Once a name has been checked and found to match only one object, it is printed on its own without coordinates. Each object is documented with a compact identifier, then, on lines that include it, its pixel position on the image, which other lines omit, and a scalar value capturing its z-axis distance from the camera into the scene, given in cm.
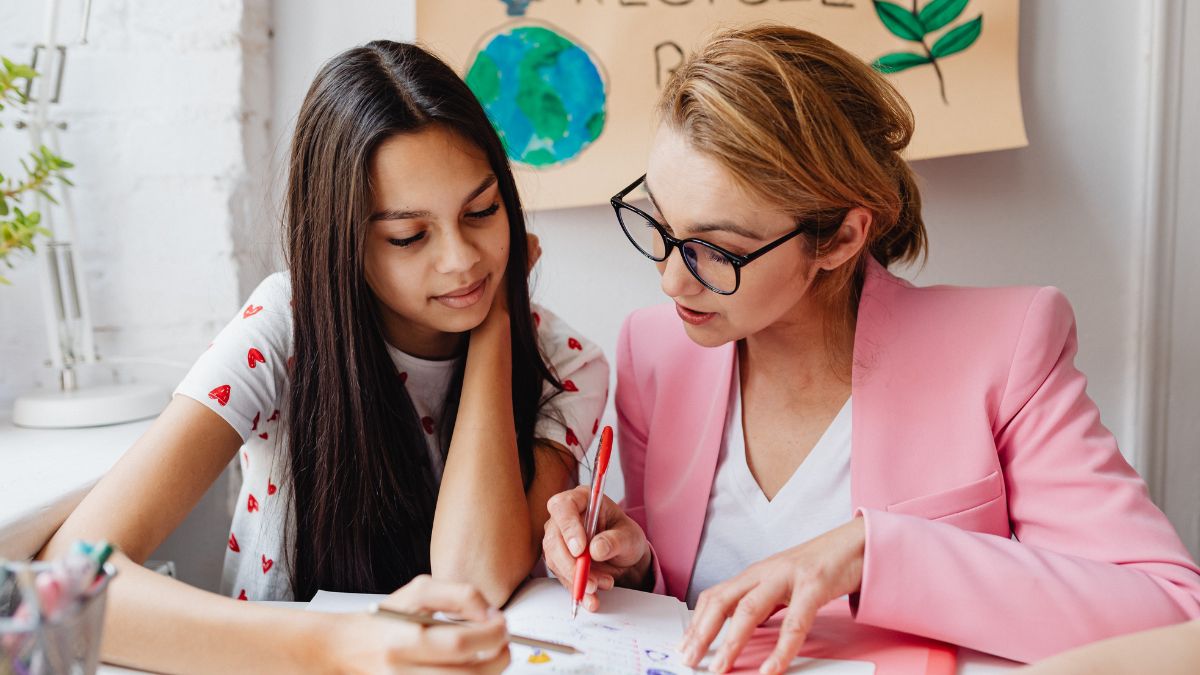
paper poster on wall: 151
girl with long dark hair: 107
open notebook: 84
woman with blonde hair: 90
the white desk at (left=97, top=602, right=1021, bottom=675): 87
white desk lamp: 140
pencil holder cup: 53
